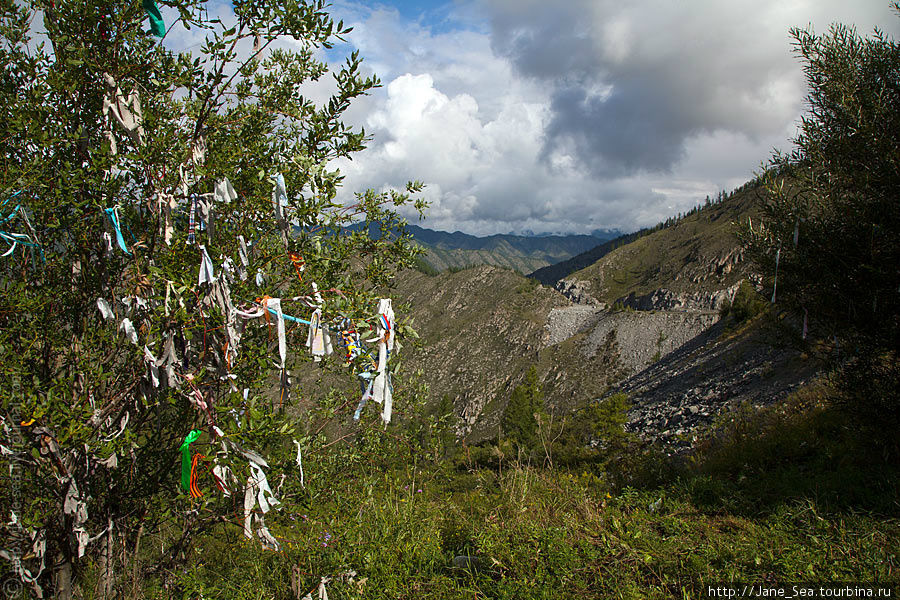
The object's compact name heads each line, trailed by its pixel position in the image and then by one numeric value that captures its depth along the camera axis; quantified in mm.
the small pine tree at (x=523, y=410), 46450
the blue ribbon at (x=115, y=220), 3840
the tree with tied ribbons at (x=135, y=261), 3697
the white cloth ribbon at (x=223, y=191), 3743
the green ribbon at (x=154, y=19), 3836
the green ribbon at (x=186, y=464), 3466
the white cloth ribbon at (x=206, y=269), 3529
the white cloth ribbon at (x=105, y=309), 3892
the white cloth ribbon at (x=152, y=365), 3570
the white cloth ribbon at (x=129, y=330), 3670
